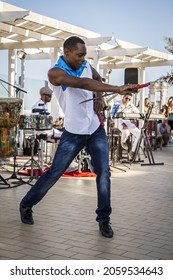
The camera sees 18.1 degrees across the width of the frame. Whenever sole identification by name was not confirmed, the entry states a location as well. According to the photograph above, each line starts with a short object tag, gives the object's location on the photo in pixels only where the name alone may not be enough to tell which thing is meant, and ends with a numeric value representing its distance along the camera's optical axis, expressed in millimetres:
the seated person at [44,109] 8625
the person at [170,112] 18417
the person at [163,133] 17891
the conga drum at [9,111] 6926
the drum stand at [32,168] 8188
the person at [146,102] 17002
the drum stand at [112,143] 10680
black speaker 12914
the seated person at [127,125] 12086
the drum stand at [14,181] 7627
